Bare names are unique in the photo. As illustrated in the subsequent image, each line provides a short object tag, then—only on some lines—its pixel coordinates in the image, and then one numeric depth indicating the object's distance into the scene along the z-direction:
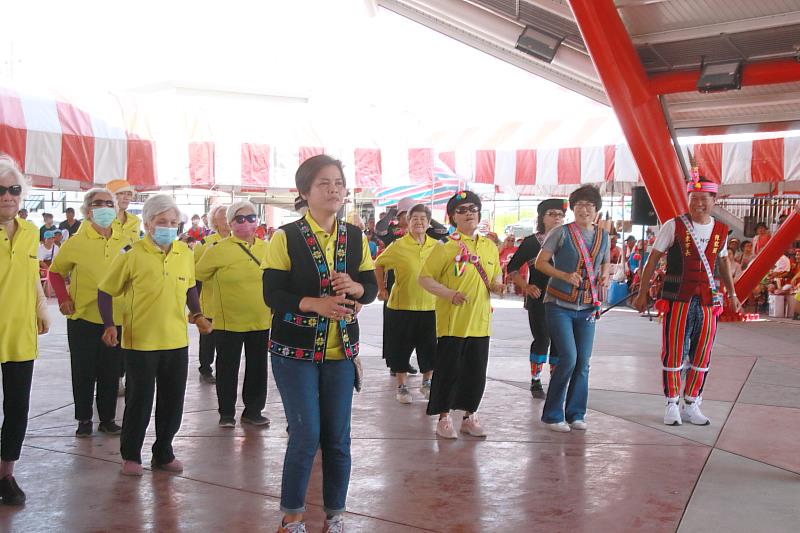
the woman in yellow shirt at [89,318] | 6.01
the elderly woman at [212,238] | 7.63
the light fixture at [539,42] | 13.40
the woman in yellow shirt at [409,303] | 7.51
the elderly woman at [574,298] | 6.18
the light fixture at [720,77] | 11.60
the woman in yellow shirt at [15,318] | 4.45
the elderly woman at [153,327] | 5.02
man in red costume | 6.35
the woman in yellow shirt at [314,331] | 3.80
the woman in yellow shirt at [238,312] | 6.35
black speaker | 14.95
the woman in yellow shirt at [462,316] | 5.95
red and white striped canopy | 14.02
